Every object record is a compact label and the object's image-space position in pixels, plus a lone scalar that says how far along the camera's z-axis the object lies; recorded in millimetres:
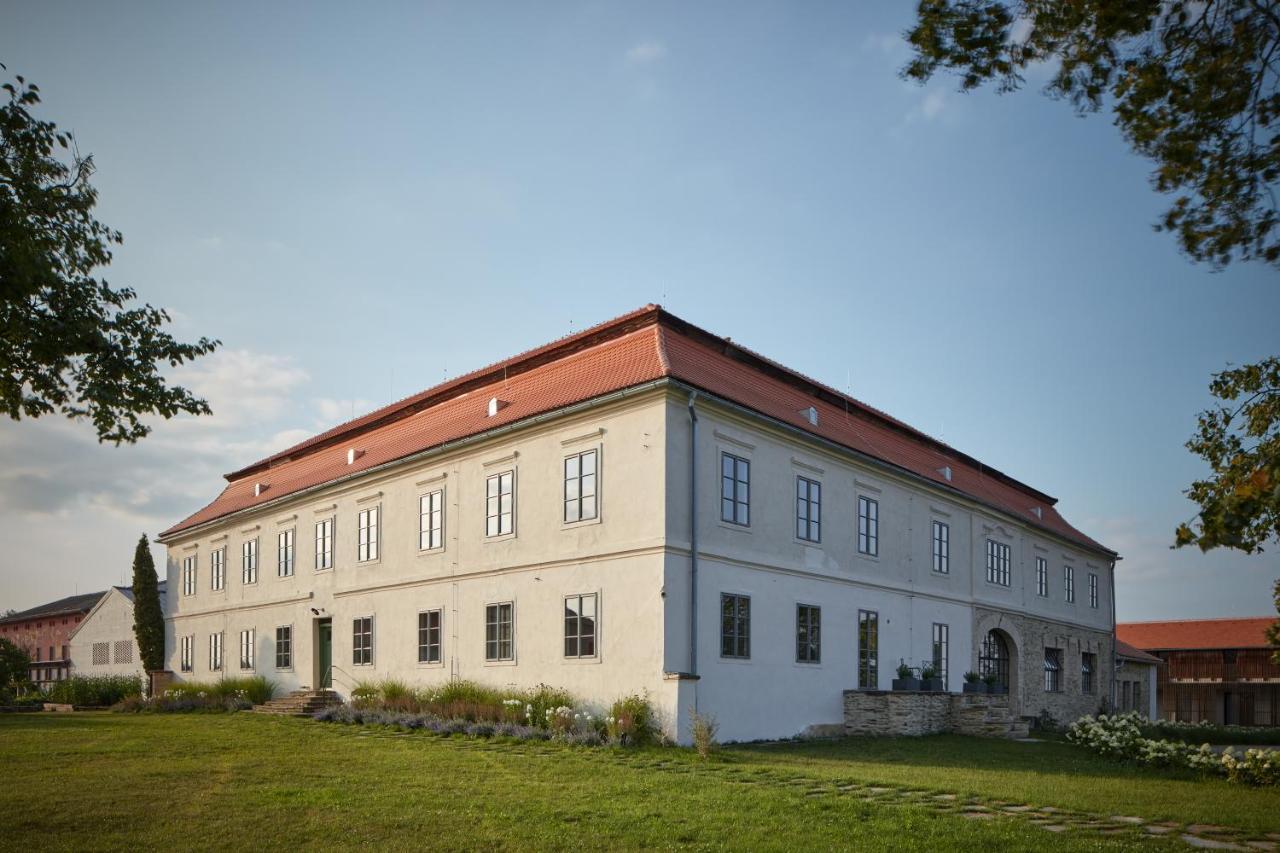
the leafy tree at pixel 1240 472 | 6648
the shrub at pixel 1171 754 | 15672
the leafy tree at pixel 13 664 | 38062
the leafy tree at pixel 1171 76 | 8617
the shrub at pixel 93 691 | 32281
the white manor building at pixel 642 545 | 19703
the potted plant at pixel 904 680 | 24703
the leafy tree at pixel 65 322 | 10500
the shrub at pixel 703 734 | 16969
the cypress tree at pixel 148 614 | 39469
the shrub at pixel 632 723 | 17922
